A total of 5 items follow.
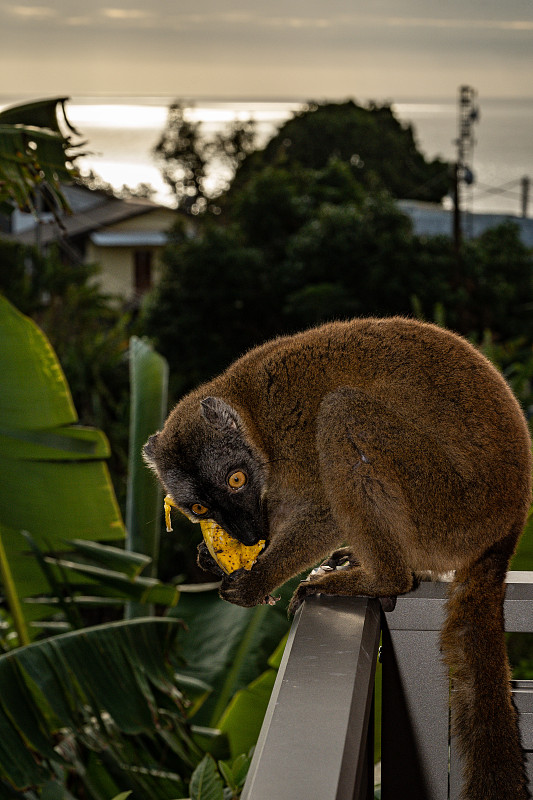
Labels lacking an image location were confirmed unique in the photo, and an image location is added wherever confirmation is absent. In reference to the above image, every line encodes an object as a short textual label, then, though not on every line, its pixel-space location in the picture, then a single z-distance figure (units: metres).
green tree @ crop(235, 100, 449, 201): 40.12
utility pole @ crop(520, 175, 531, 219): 40.21
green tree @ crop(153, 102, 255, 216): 41.56
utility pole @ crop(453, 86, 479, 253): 27.00
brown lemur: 2.17
